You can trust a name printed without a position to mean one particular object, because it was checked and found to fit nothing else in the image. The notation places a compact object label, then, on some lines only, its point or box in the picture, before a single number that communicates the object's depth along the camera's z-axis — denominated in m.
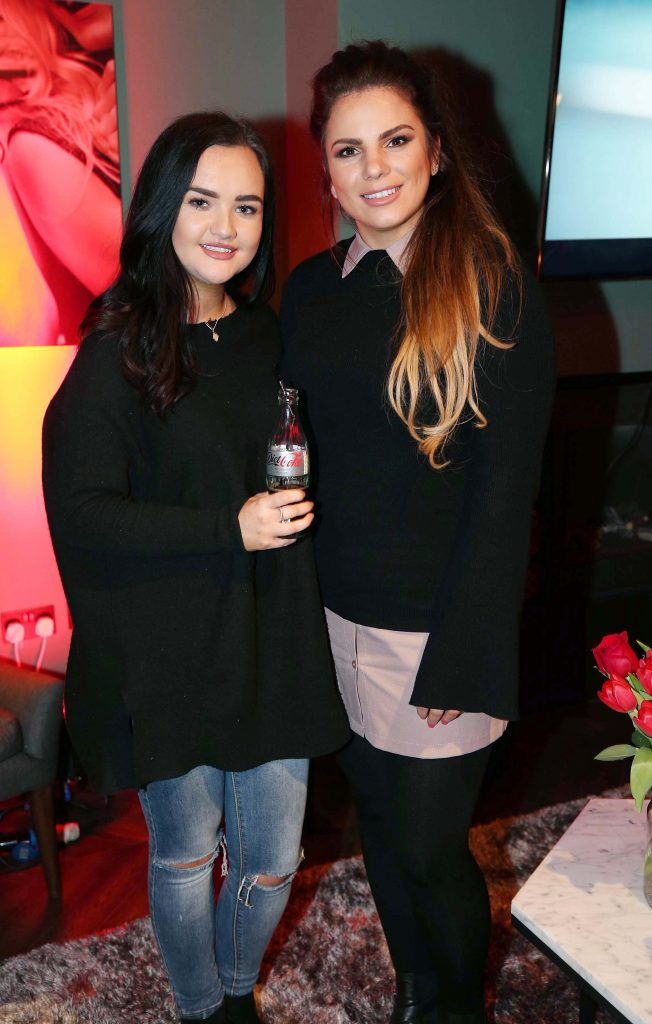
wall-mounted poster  2.49
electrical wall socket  2.78
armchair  2.26
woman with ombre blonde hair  1.40
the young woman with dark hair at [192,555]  1.37
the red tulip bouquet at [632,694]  1.35
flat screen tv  2.71
